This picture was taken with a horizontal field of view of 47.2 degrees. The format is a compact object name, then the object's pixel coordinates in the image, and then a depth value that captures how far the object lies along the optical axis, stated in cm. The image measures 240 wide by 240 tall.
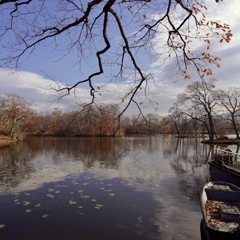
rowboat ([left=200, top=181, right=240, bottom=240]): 683
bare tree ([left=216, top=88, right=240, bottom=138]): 6657
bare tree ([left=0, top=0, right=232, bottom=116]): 512
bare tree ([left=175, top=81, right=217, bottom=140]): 6103
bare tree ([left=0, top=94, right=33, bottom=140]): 6050
